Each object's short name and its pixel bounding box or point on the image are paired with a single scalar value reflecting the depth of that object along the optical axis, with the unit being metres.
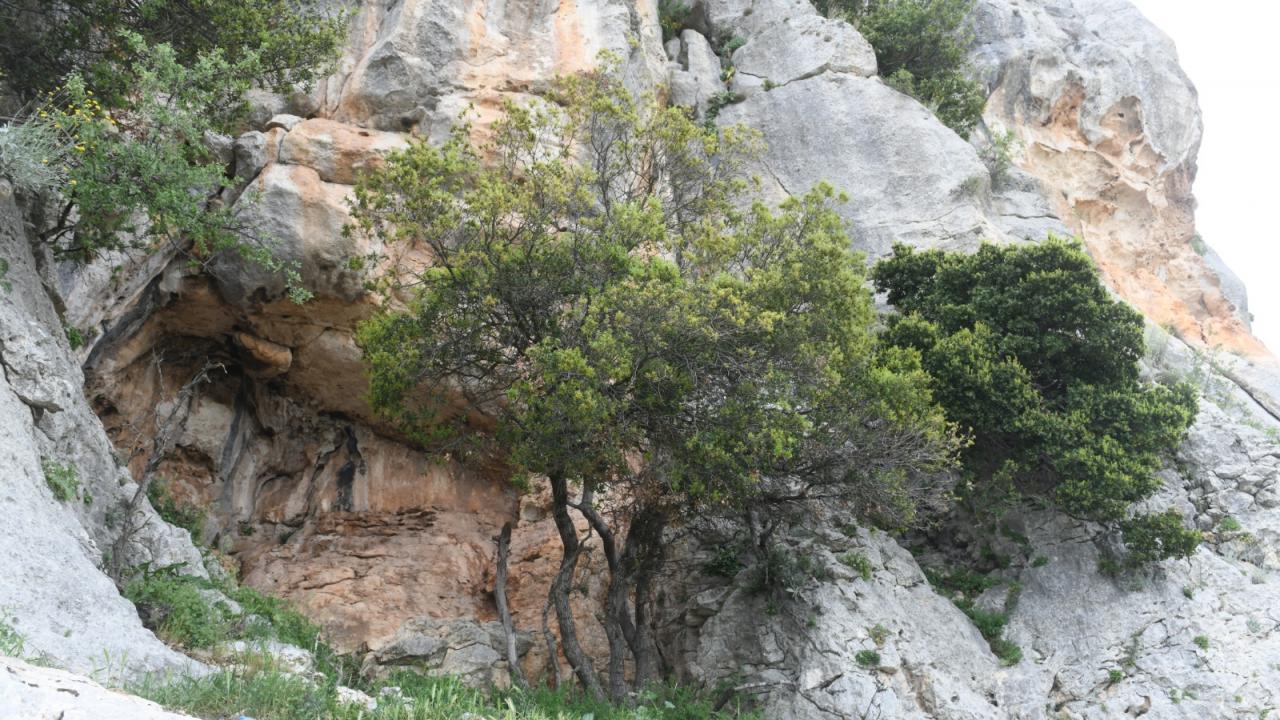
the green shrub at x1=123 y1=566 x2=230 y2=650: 9.80
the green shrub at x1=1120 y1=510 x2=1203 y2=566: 15.59
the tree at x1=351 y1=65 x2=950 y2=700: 12.63
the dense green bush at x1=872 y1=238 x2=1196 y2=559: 15.81
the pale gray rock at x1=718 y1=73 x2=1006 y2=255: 22.61
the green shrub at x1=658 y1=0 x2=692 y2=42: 28.02
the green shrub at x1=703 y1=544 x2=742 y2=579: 15.94
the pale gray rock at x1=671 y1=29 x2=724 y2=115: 25.80
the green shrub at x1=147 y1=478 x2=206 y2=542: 14.86
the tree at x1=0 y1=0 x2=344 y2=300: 12.30
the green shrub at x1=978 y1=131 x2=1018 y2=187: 25.80
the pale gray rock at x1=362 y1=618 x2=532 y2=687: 14.48
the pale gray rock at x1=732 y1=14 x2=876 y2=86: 26.08
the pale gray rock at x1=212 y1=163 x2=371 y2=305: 16.34
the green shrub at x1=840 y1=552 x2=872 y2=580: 15.43
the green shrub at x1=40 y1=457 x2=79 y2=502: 10.10
